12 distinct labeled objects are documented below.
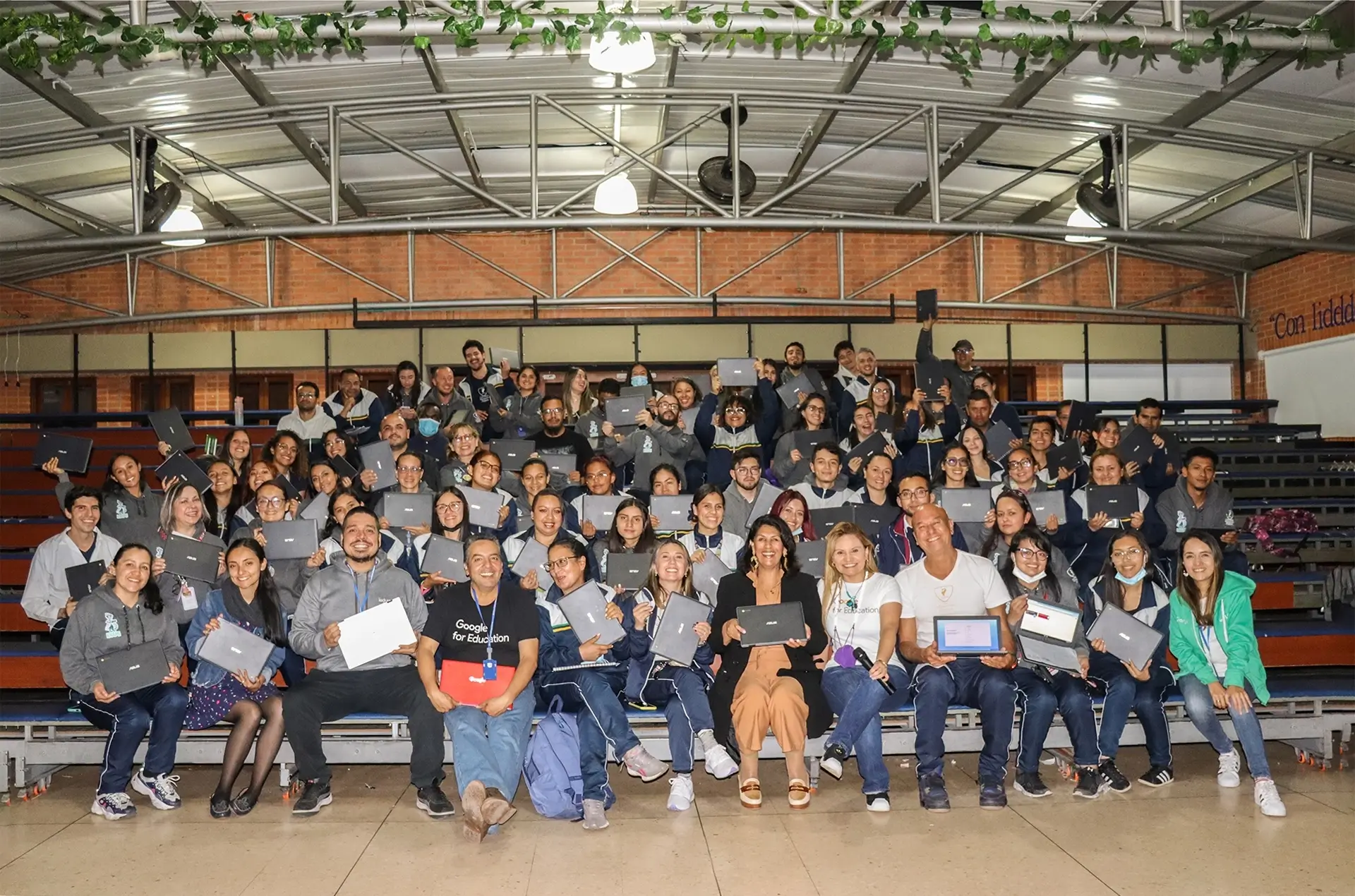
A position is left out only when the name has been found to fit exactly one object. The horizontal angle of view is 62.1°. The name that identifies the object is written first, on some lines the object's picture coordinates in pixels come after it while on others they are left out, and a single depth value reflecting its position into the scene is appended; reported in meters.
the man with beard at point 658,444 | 8.05
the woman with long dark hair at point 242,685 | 5.04
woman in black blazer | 4.96
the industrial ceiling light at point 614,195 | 9.21
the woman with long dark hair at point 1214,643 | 5.16
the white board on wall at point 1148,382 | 13.90
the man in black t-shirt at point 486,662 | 4.85
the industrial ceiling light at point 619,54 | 6.37
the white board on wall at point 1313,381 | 12.10
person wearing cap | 9.50
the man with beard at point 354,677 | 5.02
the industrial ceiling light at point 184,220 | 9.06
